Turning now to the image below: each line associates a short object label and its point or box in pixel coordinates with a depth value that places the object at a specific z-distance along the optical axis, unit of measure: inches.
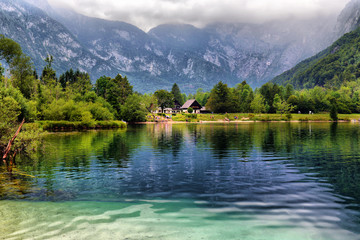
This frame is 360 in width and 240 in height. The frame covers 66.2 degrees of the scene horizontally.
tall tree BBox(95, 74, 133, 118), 5561.0
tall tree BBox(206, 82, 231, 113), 7765.8
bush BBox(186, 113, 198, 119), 6801.2
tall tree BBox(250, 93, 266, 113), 7608.3
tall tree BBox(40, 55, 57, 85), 5621.1
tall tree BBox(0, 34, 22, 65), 4138.8
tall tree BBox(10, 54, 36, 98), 4183.1
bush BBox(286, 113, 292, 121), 6642.7
